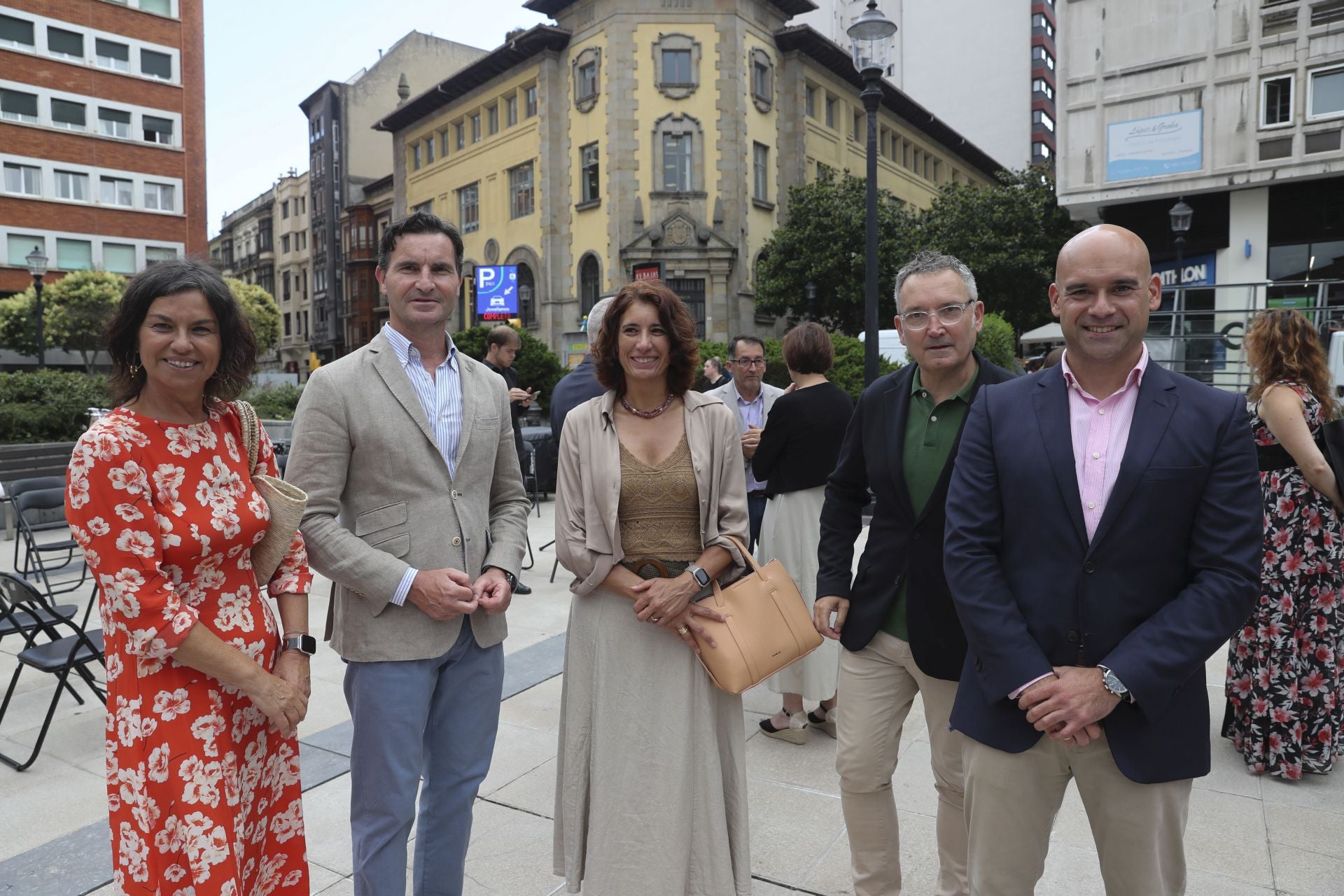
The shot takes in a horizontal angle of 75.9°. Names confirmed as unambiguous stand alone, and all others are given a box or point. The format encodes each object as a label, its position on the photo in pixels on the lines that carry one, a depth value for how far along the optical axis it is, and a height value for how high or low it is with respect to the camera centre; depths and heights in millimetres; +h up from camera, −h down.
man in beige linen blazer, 2523 -509
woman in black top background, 4512 -483
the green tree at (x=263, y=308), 39656 +4113
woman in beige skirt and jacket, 2734 -813
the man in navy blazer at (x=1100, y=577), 1970 -460
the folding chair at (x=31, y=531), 7227 -1206
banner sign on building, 25328 +7100
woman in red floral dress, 1998 -558
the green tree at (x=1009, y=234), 32969 +5853
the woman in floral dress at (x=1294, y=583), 3967 -953
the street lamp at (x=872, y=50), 10281 +4025
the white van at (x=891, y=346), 20953 +936
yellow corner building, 32250 +9695
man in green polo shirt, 2721 -649
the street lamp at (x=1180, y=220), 18672 +3534
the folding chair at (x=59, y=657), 4250 -1374
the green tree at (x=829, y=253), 32125 +4994
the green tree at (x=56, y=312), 33406 +2980
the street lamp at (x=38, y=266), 21609 +3099
